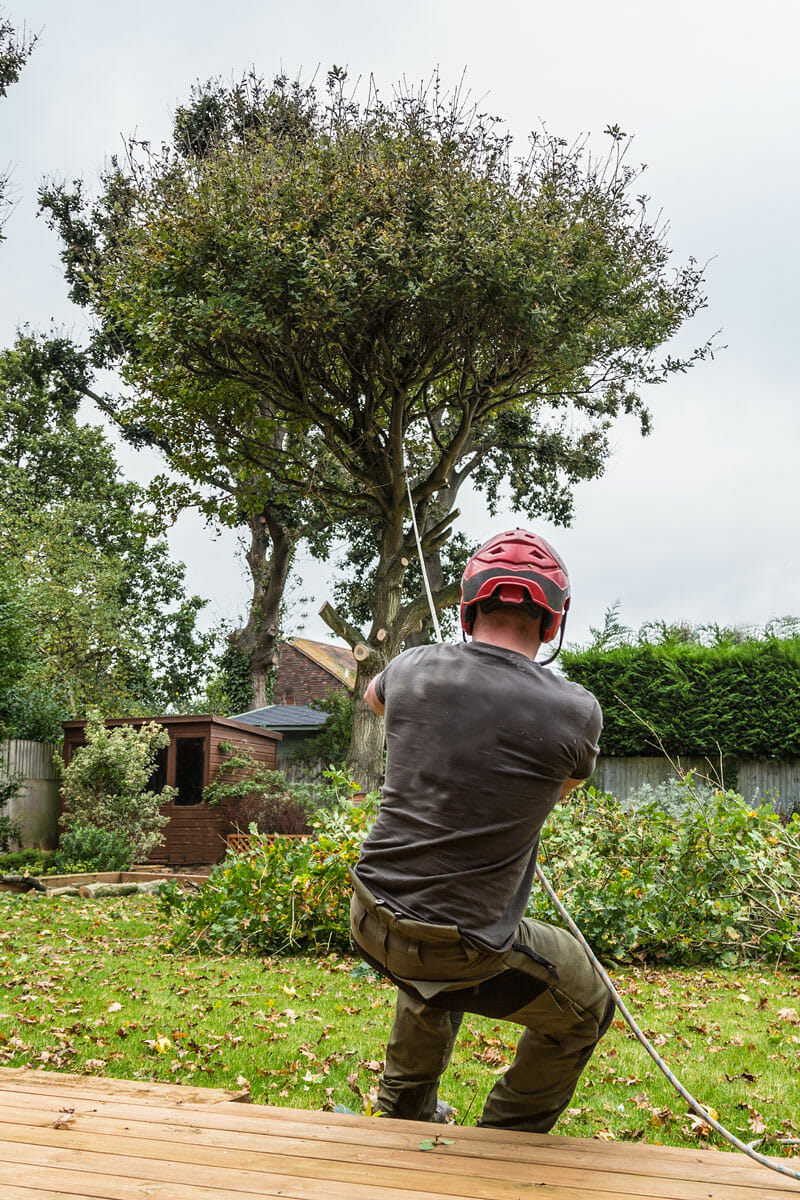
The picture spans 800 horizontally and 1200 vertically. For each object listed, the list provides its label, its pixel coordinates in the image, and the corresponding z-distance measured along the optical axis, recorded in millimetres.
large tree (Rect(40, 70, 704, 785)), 14102
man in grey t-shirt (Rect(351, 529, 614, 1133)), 2393
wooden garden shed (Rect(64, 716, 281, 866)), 20516
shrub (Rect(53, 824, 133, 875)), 16359
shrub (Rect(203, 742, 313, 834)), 17875
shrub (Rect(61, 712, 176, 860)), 17719
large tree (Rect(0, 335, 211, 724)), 25406
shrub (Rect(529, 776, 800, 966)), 7762
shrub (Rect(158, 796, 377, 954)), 7820
